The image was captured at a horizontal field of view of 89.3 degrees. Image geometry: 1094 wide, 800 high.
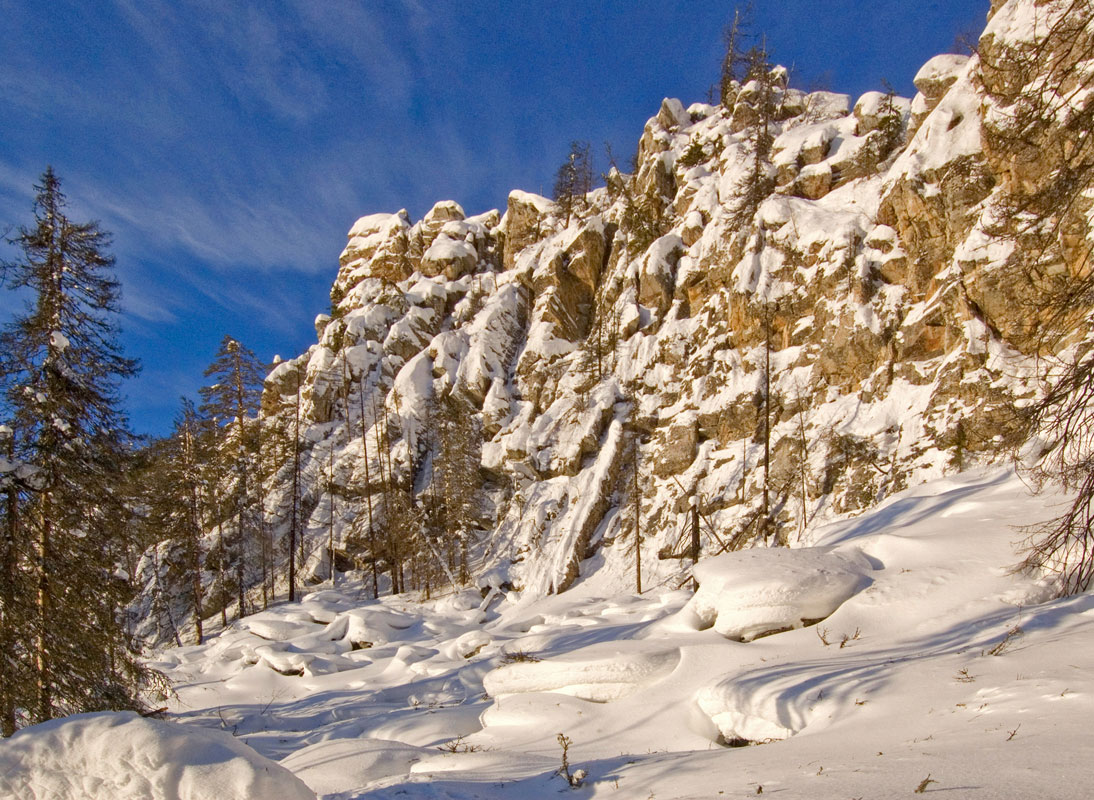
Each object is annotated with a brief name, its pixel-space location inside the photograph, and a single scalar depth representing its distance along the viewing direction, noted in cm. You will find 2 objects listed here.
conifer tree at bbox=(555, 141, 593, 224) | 5734
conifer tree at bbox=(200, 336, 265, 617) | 3269
